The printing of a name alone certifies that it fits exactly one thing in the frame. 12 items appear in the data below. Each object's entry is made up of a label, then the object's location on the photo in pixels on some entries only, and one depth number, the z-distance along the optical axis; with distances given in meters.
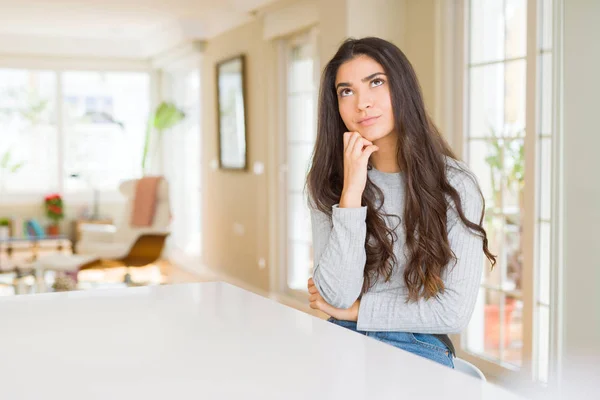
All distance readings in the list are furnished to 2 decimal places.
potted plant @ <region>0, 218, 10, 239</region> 7.42
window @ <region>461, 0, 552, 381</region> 3.47
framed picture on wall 6.60
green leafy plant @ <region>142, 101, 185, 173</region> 8.38
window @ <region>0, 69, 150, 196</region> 8.84
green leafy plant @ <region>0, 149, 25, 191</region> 8.77
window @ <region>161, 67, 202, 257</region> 8.31
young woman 1.56
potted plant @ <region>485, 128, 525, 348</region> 3.68
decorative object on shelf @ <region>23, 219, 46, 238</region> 8.03
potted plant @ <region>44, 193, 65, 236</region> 8.29
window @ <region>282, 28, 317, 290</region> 5.68
